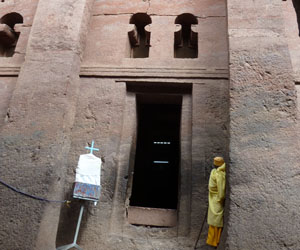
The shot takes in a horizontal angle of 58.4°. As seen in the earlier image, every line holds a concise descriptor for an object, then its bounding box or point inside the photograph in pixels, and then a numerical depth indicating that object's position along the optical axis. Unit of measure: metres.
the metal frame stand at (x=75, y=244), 3.13
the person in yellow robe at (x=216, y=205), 2.96
